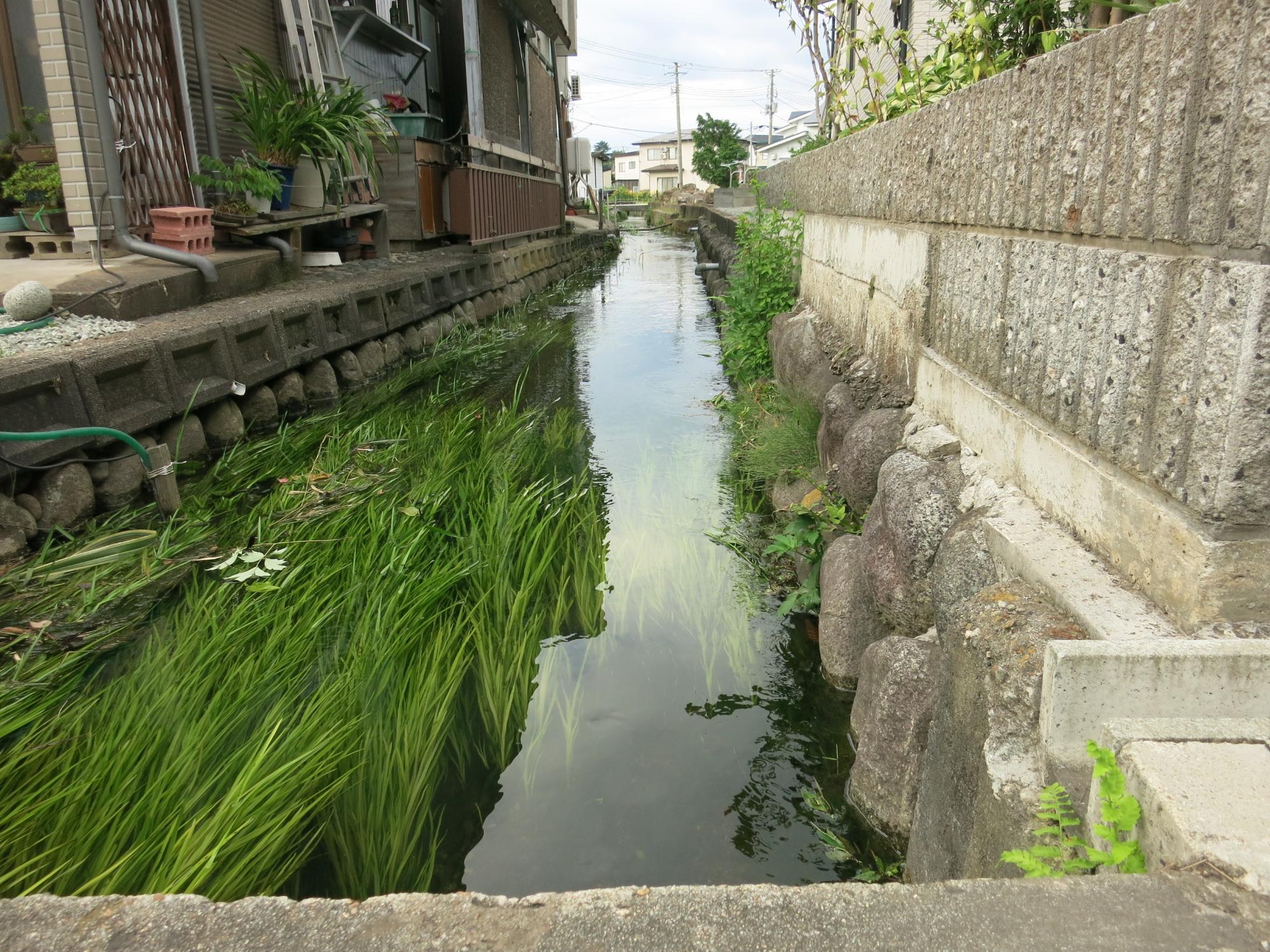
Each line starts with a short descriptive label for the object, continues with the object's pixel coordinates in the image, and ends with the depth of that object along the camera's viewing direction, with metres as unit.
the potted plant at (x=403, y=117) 9.46
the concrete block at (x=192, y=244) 5.78
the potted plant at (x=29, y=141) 6.05
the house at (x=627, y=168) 83.19
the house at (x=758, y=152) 56.28
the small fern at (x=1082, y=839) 1.09
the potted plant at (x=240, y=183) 6.44
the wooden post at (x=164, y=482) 3.66
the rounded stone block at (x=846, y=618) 2.65
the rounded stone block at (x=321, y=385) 5.92
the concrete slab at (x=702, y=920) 0.95
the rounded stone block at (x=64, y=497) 3.27
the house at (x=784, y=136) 42.22
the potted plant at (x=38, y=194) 5.61
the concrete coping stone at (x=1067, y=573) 1.42
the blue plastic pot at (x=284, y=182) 7.07
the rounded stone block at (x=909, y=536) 2.27
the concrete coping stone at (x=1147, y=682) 1.24
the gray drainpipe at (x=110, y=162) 5.38
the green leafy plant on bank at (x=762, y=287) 6.28
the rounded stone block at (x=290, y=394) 5.54
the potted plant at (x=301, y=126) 7.07
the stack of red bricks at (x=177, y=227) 5.73
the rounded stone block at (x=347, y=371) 6.35
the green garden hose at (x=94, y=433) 3.15
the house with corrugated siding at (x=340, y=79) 5.43
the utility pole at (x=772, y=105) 58.59
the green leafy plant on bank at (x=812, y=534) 3.21
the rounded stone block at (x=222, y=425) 4.65
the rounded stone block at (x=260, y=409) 5.05
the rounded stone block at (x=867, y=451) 2.94
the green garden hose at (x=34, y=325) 4.04
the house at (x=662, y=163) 71.69
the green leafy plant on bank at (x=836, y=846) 1.97
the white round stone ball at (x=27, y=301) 4.16
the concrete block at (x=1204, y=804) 0.99
